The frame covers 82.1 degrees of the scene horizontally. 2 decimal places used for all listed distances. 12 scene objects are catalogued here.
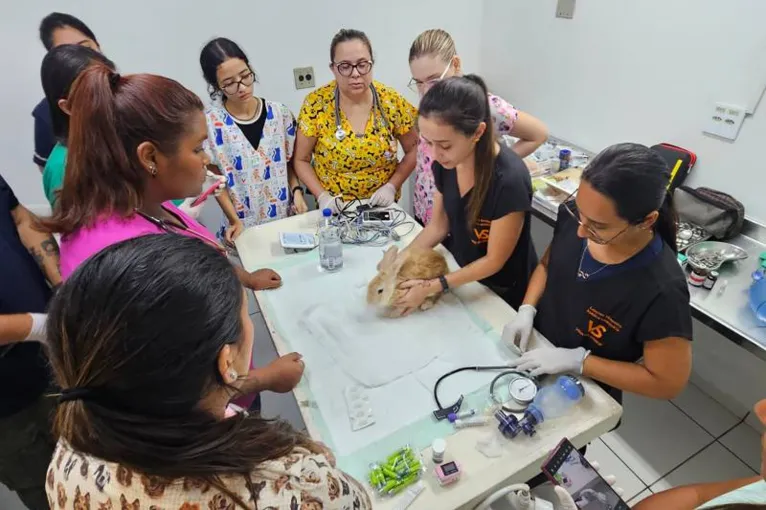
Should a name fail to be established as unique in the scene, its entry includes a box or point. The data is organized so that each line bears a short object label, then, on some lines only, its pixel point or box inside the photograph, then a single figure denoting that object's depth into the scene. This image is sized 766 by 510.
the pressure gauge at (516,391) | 1.09
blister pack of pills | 1.07
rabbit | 1.39
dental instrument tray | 1.75
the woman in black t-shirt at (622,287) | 1.01
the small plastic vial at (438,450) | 0.97
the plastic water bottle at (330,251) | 1.60
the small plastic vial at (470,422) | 1.06
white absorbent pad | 1.11
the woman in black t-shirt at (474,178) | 1.35
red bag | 2.02
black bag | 1.87
